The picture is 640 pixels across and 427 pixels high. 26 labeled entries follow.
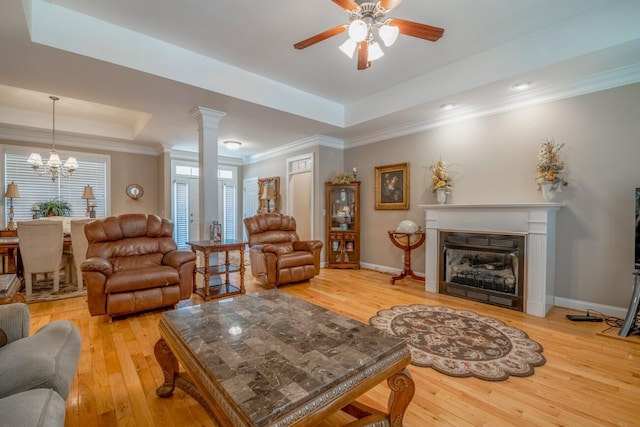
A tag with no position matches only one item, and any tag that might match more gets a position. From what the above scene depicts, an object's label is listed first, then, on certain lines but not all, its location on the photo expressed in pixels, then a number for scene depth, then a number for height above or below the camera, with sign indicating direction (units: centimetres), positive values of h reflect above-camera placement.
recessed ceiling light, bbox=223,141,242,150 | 629 +145
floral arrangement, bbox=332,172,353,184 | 557 +58
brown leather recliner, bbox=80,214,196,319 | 293 -68
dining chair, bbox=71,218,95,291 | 386 -45
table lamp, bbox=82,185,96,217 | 568 +28
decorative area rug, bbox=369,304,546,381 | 212 -118
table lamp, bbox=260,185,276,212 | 690 +36
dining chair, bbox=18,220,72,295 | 371 -52
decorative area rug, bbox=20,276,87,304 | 368 -117
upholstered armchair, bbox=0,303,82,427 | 93 -66
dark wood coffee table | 104 -69
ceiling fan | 205 +139
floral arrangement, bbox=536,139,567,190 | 336 +52
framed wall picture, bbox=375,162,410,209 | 500 +41
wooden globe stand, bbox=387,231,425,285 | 454 -60
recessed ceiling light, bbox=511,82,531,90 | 338 +149
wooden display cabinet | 561 -33
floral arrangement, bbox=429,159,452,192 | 431 +49
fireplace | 318 -31
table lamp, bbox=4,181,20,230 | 494 +23
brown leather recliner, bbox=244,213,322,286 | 422 -69
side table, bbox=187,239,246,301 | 370 -86
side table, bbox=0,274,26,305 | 203 -62
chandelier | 481 +77
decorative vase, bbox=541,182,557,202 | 338 +22
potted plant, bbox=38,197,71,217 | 540 +0
